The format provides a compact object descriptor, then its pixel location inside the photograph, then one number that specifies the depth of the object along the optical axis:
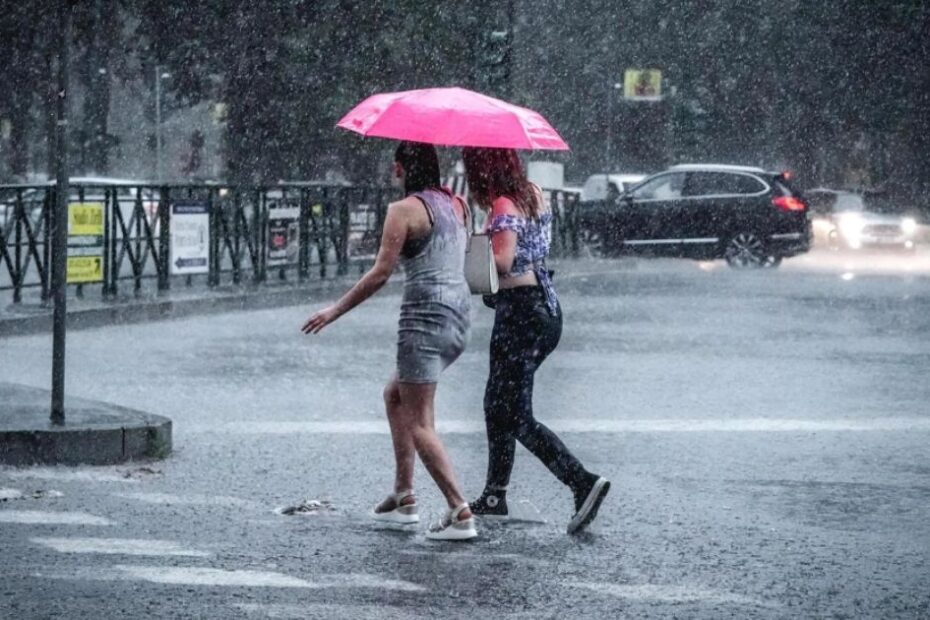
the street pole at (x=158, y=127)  77.04
